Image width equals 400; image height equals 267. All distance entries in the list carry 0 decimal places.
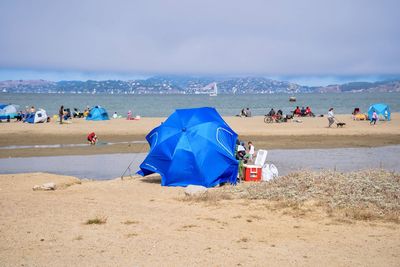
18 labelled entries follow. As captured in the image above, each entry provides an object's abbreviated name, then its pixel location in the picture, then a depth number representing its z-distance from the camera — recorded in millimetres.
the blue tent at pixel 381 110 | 49438
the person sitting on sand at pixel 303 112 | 55406
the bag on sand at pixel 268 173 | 17812
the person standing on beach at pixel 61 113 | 45056
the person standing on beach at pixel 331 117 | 42028
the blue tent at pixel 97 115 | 50578
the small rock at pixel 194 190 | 14797
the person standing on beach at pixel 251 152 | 20252
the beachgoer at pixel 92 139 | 33031
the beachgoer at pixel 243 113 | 57209
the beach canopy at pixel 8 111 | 49281
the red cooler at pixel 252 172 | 17922
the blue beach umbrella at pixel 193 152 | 17219
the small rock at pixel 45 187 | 16172
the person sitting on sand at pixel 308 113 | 55712
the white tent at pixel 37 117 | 45625
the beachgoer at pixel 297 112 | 54844
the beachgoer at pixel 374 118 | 44797
